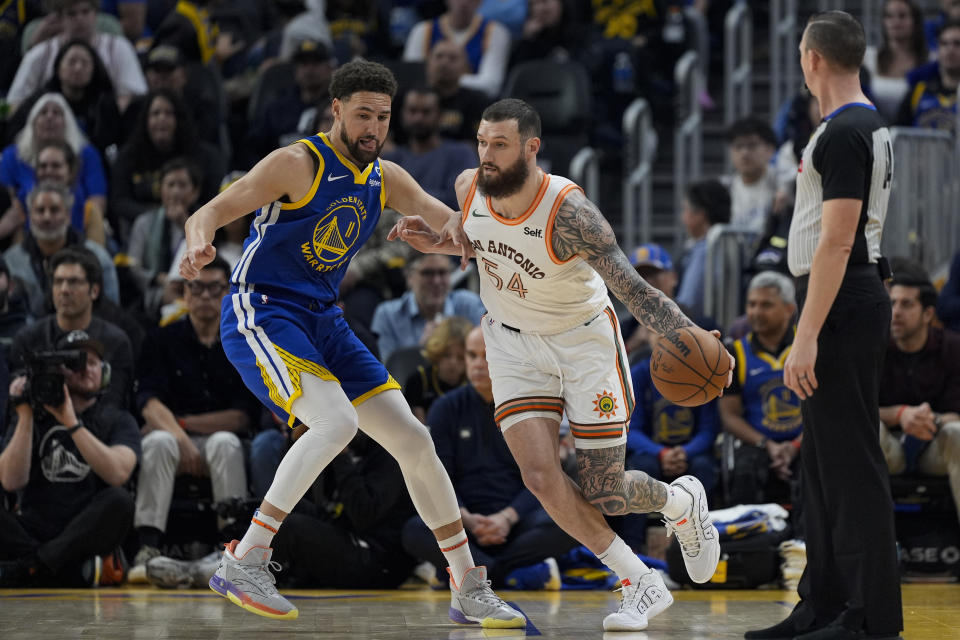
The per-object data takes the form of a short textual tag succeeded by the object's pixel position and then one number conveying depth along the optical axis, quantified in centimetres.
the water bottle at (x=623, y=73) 2472
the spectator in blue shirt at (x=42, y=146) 2033
